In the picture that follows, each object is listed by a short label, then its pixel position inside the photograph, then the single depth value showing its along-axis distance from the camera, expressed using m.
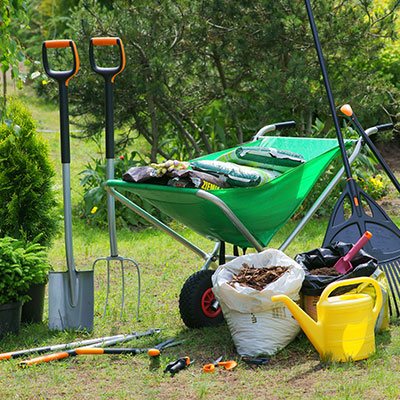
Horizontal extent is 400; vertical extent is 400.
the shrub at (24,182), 6.81
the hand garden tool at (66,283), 6.32
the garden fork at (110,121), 6.53
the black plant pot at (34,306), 6.55
